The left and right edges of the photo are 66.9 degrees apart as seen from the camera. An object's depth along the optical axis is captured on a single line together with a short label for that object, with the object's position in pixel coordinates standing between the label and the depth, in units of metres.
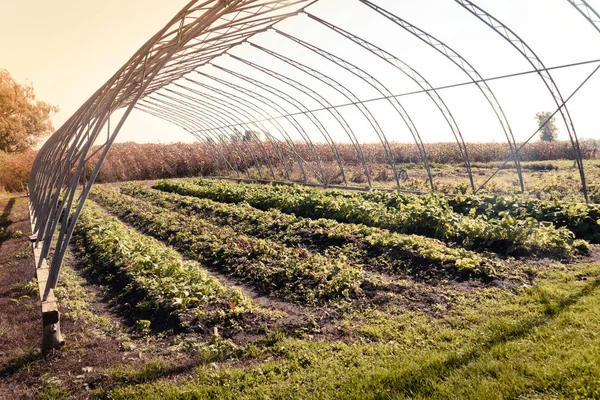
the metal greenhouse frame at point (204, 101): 5.34
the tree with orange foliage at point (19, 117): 33.44
